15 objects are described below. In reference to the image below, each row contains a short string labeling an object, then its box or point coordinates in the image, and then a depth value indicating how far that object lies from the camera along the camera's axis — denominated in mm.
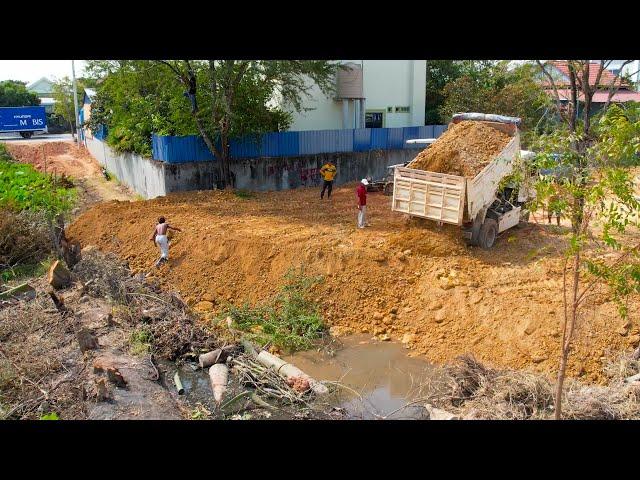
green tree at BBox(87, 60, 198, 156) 17406
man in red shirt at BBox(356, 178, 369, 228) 13227
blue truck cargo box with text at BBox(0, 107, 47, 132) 38500
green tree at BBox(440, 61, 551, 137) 23000
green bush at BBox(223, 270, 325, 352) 9237
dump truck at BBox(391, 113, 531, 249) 11039
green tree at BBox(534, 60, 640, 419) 4820
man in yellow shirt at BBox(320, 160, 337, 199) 16969
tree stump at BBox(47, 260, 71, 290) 10594
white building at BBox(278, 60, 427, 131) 23297
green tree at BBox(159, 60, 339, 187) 16656
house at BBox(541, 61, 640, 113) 26703
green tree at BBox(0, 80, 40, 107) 46156
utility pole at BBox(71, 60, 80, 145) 31328
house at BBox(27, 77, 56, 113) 62188
